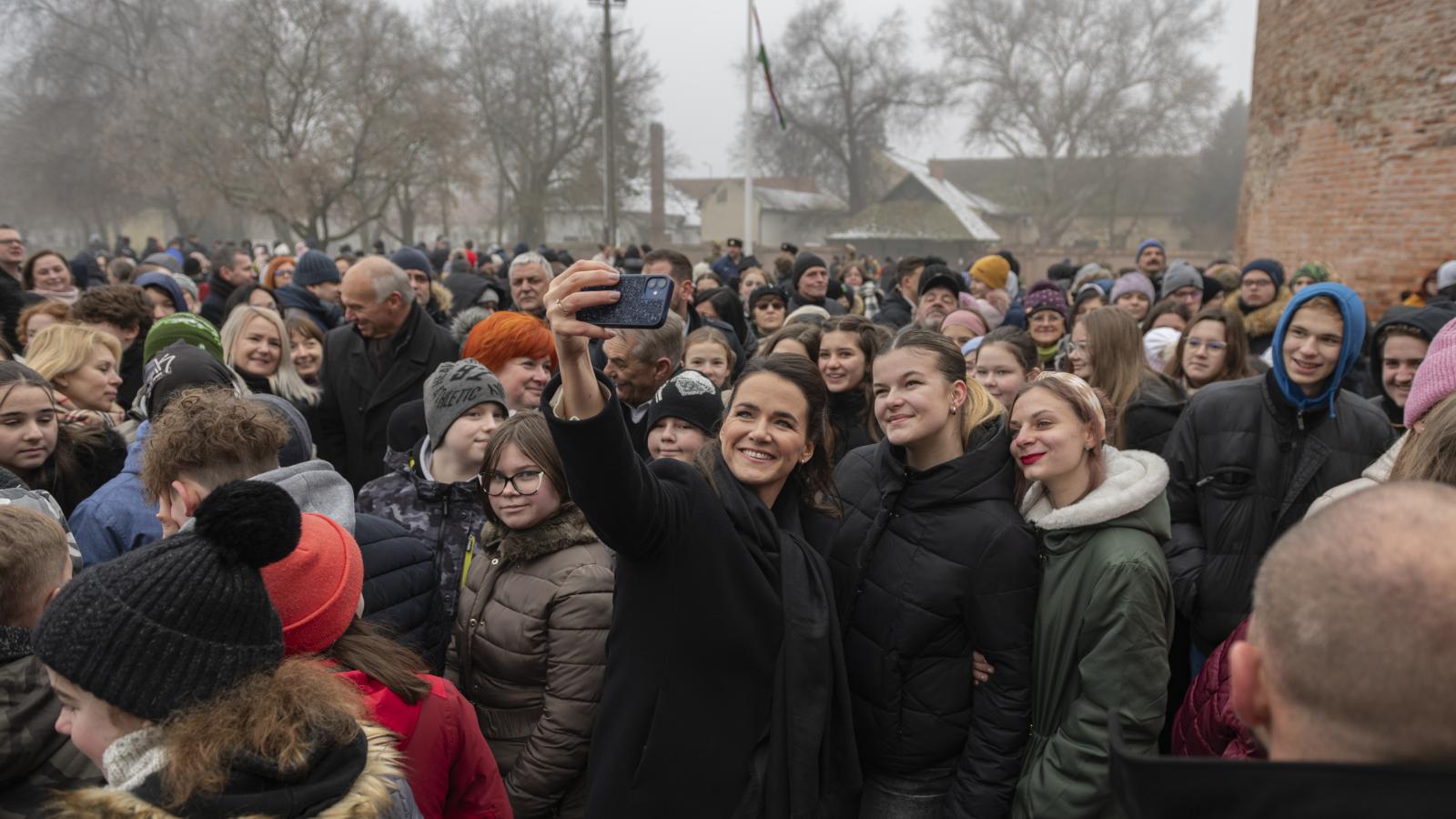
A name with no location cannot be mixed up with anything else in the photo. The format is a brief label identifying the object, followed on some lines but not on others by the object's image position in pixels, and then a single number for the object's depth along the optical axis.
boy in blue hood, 3.54
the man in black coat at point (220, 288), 9.12
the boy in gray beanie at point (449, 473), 3.30
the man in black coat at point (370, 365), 5.38
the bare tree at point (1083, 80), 47.66
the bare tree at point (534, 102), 43.22
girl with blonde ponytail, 2.56
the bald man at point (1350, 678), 1.06
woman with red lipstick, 2.46
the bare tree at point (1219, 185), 57.06
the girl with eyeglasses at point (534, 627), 2.65
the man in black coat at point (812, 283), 8.85
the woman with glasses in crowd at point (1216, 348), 4.98
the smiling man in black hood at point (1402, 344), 4.36
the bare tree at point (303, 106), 25.88
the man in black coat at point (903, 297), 8.57
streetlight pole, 21.03
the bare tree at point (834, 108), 49.19
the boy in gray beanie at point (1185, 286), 8.09
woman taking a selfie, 2.22
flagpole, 18.98
